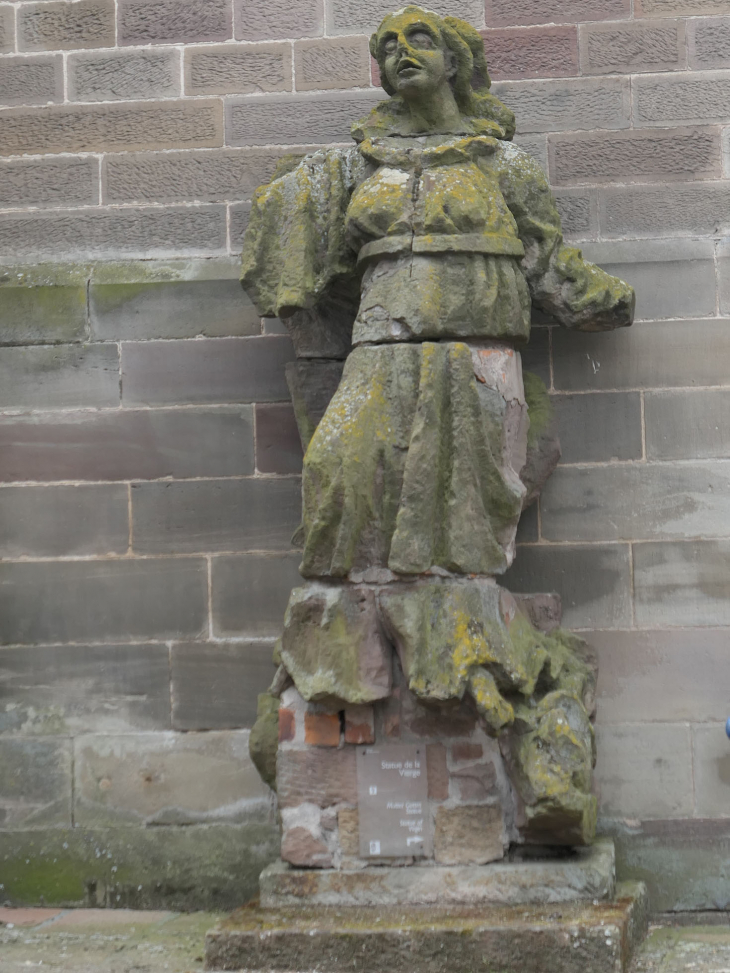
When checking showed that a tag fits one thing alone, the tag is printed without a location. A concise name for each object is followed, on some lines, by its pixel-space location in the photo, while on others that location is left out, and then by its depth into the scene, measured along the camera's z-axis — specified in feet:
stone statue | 24.36
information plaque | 24.72
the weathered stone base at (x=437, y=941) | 22.43
